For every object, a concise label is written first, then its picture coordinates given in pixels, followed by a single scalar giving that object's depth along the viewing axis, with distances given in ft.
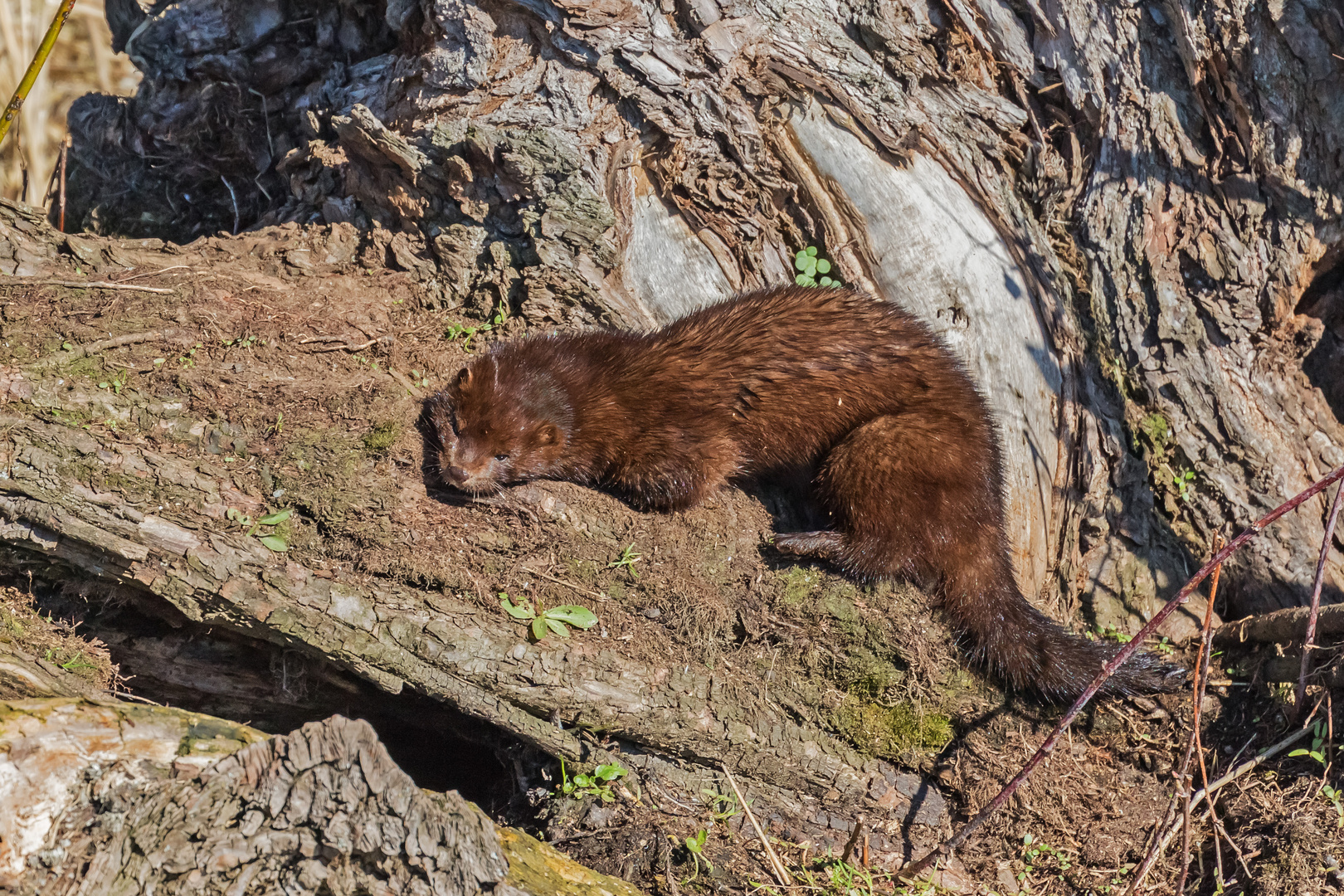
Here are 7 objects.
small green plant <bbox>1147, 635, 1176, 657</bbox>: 29.81
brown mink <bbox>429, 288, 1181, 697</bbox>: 26.40
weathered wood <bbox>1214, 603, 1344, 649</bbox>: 26.45
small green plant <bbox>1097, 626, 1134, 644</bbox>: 30.30
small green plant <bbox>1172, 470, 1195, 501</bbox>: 31.45
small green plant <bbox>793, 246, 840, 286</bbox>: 32.76
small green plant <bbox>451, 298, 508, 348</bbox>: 30.78
